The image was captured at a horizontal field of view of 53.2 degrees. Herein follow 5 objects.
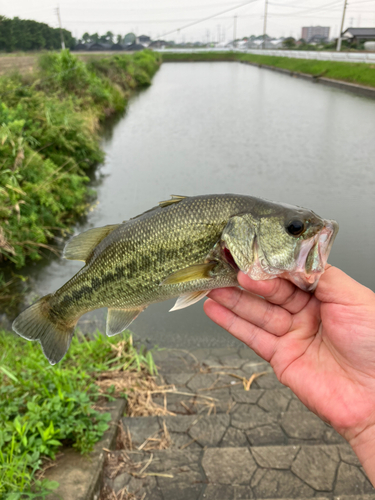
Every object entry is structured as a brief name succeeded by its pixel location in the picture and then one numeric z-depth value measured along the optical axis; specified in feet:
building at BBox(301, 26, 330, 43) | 485.56
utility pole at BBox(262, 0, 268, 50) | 334.85
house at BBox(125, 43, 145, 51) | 190.23
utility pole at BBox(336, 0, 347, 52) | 174.40
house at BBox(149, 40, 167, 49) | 270.30
